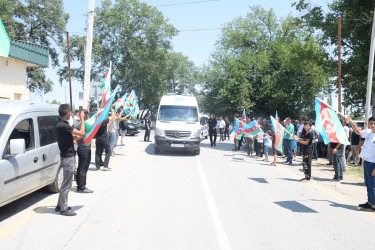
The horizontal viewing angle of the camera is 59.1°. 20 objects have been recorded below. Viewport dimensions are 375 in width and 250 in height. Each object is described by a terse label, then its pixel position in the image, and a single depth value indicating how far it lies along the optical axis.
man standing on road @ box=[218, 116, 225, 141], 25.15
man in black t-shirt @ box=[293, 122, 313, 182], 9.63
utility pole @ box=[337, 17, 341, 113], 15.67
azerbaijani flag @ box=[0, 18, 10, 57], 5.50
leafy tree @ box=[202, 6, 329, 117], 30.02
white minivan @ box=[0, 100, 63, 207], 5.02
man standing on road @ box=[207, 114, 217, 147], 19.67
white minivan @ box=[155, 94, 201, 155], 14.27
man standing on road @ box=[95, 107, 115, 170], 9.71
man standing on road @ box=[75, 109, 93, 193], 7.11
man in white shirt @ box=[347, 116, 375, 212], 6.50
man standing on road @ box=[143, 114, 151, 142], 19.75
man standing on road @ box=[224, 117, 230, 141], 25.98
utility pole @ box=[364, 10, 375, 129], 13.93
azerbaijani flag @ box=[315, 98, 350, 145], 7.63
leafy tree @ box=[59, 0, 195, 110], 42.62
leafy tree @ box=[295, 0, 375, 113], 16.81
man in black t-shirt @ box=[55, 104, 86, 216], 5.54
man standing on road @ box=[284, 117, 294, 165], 13.67
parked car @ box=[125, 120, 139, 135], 27.52
